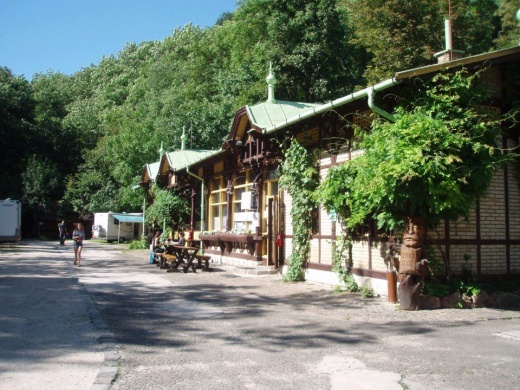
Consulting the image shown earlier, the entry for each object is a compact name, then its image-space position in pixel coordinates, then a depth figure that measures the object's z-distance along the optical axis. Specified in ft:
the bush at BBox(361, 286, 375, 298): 34.78
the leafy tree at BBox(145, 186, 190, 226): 80.94
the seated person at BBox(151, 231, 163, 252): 62.54
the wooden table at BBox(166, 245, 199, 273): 53.36
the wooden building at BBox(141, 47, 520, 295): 32.76
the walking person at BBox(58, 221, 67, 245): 116.88
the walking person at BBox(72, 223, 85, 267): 60.90
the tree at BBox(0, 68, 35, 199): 155.63
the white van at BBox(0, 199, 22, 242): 106.52
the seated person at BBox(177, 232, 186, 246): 63.00
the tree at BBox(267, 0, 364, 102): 100.83
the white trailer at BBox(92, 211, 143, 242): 143.54
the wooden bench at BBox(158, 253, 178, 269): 54.49
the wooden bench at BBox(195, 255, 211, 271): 53.93
